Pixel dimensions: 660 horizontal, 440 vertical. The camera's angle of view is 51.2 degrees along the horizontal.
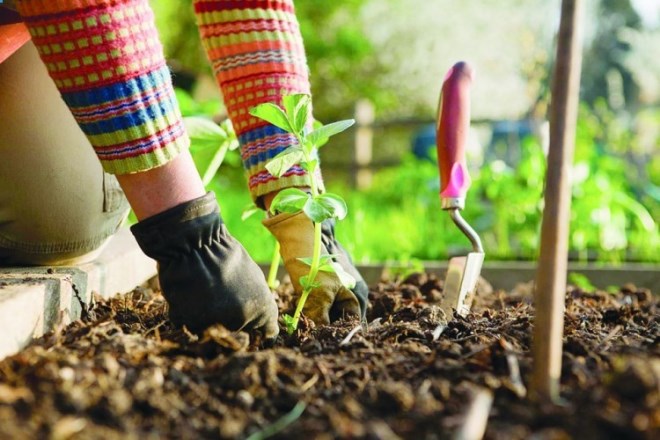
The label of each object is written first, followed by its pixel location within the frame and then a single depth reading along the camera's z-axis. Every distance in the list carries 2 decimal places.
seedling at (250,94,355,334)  1.16
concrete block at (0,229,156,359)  1.08
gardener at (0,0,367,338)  1.04
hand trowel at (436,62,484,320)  1.33
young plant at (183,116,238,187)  1.59
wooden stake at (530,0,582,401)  0.78
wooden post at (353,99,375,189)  8.68
